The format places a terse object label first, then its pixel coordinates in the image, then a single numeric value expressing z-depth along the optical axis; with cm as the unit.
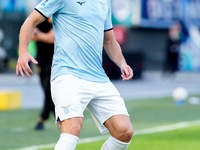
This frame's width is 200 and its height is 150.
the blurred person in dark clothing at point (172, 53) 5234
